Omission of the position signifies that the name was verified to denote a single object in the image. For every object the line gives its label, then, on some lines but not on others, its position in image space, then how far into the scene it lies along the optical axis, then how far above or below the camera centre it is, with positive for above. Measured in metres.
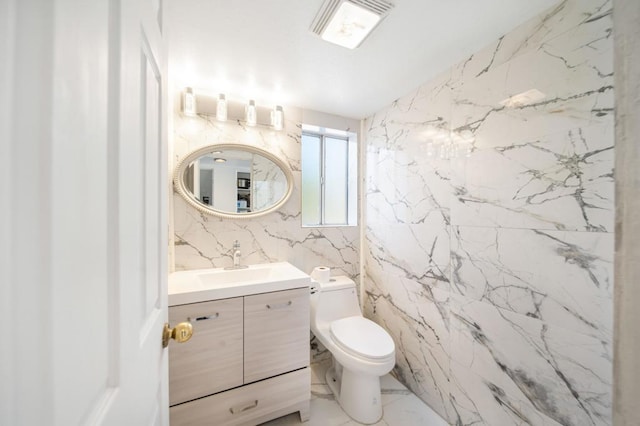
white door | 0.22 +0.00
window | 2.26 +0.33
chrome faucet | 1.76 -0.35
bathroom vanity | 1.23 -0.80
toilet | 1.42 -0.85
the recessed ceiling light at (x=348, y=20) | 1.03 +0.90
